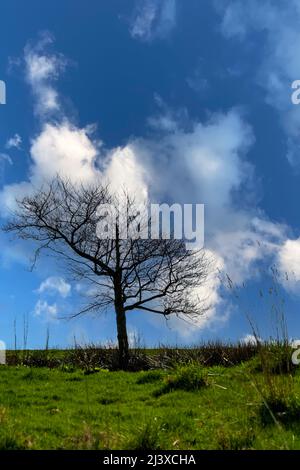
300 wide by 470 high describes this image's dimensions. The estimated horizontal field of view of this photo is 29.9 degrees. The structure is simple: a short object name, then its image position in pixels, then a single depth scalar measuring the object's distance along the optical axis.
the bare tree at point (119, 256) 24.73
